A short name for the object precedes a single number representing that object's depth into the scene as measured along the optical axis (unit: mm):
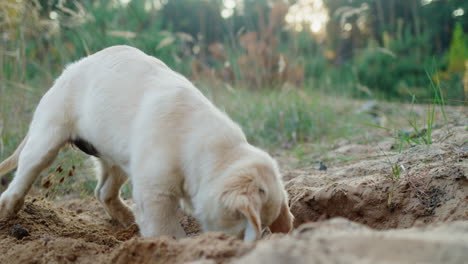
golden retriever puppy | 2135
